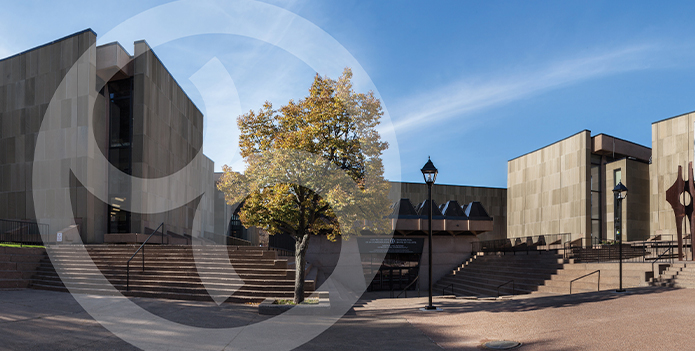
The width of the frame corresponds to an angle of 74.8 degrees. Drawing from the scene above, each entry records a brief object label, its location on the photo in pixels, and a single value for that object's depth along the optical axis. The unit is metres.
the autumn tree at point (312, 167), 12.59
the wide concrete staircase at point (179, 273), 15.02
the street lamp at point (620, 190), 18.88
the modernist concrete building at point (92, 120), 30.72
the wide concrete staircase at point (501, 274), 23.73
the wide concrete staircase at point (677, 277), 16.84
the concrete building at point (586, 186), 43.56
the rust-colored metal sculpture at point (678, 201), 21.68
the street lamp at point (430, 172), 13.69
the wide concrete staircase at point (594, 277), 18.92
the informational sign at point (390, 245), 31.34
